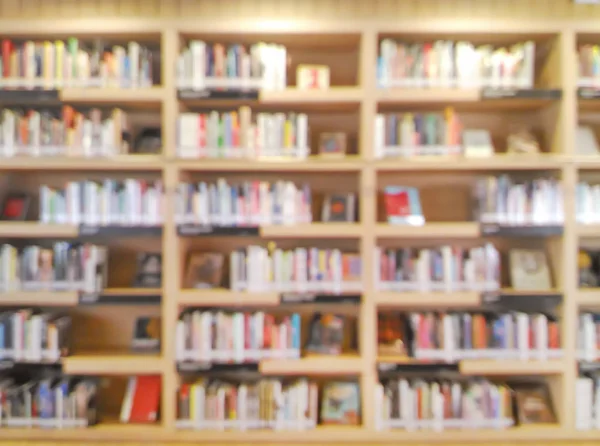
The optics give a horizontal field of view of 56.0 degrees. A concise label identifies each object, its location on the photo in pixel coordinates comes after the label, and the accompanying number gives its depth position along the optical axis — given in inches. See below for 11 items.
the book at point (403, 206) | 133.8
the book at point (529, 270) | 135.0
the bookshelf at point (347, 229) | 130.2
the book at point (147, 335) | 138.7
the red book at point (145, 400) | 132.3
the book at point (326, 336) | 134.8
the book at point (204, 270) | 135.9
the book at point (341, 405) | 133.1
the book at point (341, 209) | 136.4
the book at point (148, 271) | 138.2
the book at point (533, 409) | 132.2
